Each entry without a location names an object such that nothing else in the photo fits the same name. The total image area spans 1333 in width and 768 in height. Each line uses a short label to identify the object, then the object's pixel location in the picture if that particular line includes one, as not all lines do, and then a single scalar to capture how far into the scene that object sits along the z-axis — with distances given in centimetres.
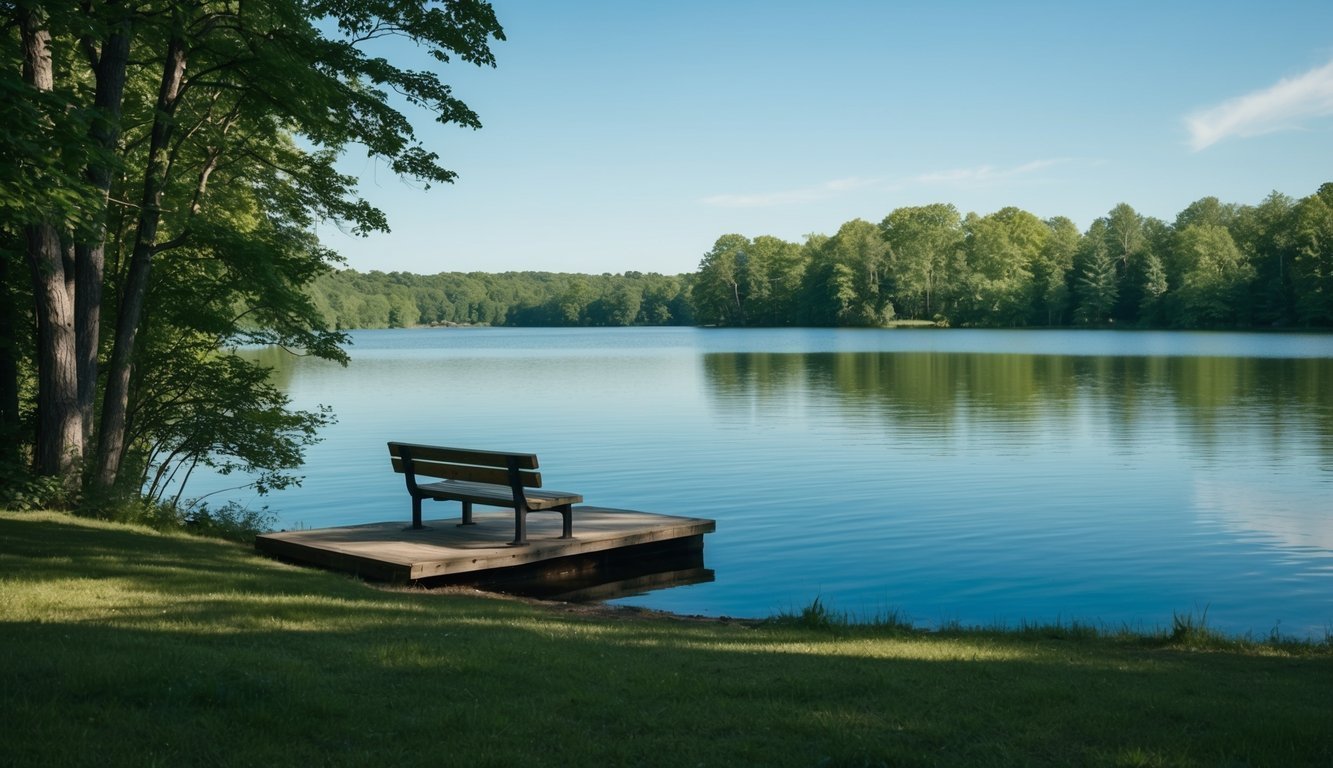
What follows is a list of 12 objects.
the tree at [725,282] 13862
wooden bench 1130
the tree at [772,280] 13562
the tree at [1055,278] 10762
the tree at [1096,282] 10362
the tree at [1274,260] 8869
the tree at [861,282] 12131
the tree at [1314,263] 8369
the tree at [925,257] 12000
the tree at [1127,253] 10325
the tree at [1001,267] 11269
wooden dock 1077
